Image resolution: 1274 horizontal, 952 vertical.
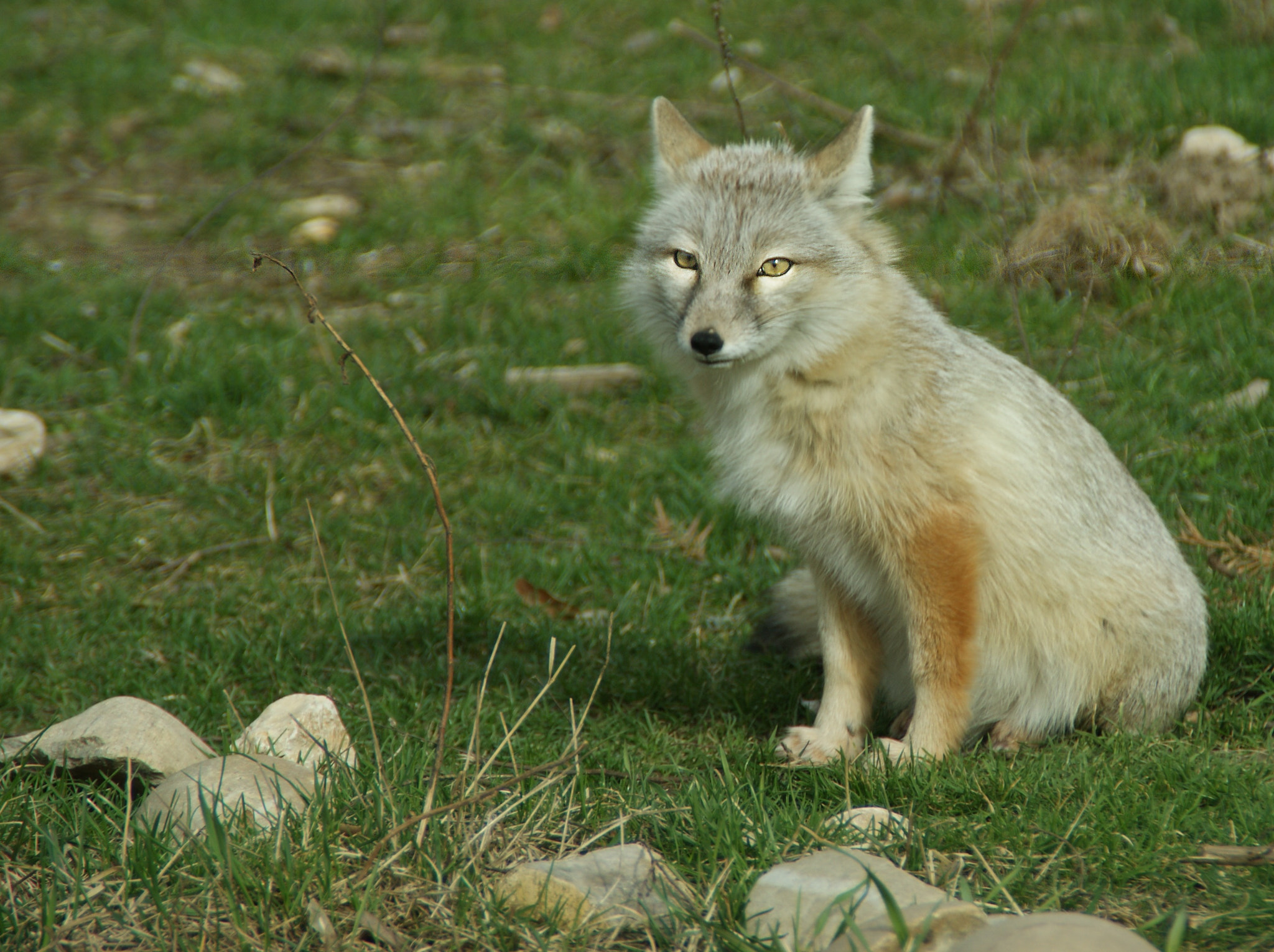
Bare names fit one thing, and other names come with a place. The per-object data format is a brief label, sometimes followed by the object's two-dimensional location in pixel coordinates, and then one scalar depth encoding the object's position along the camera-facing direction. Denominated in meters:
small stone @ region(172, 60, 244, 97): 20.05
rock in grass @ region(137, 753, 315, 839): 6.33
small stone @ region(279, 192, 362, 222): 16.98
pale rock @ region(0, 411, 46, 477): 12.87
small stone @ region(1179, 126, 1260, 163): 14.30
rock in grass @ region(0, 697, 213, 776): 7.29
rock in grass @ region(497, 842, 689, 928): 5.70
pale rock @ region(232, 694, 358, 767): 7.84
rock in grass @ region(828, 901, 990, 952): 5.06
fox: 8.13
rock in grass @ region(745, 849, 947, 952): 5.31
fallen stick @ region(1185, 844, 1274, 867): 5.74
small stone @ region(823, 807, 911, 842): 6.38
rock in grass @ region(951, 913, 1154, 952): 4.65
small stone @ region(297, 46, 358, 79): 20.41
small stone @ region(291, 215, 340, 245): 16.41
